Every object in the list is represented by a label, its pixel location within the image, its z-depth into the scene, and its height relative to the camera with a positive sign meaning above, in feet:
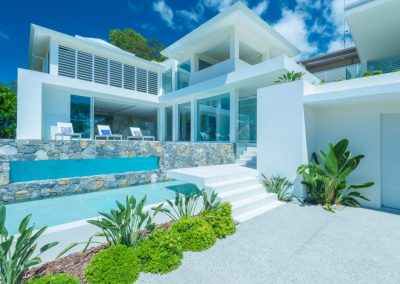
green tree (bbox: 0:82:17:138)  57.41 +8.84
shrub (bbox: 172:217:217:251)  13.91 -6.18
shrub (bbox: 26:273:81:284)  8.79 -5.93
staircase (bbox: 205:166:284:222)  20.52 -5.39
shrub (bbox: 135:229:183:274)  11.60 -6.33
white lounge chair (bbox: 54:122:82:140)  41.44 +2.77
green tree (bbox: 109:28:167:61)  113.39 +57.39
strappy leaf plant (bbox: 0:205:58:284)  8.96 -5.15
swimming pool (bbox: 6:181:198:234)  18.58 -6.79
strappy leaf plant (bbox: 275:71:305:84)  27.37 +9.06
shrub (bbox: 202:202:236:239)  15.72 -5.95
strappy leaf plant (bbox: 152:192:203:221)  17.05 -5.51
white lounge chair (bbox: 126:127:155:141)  55.77 +2.94
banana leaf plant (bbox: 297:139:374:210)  22.50 -3.76
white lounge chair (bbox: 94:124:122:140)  49.11 +2.84
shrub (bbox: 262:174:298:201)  25.17 -5.37
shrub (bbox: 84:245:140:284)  9.98 -6.17
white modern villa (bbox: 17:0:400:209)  23.40 +11.10
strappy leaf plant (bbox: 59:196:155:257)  12.20 -4.90
